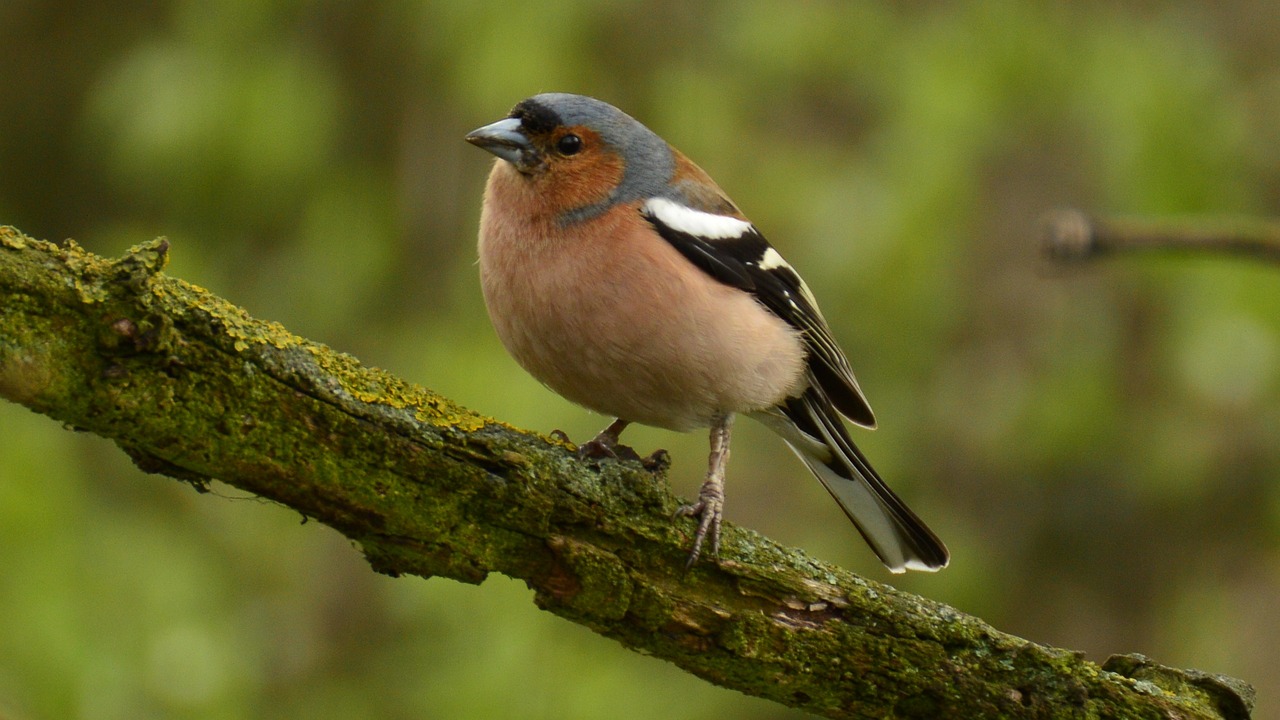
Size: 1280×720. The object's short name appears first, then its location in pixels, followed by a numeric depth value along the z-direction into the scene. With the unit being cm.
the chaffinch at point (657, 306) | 711
